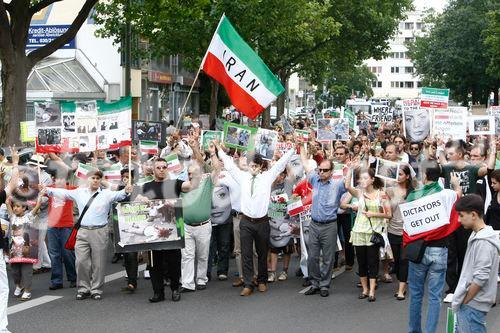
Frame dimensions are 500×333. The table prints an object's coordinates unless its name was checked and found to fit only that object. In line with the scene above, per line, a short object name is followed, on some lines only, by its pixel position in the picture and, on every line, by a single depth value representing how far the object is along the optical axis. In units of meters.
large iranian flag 11.83
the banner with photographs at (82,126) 11.02
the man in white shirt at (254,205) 10.38
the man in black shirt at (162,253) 10.06
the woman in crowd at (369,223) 10.22
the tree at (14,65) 17.31
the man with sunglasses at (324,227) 10.49
